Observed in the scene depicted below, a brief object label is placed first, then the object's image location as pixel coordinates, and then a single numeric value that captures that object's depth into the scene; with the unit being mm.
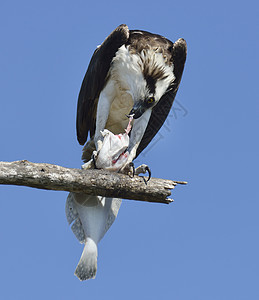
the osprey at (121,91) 15039
